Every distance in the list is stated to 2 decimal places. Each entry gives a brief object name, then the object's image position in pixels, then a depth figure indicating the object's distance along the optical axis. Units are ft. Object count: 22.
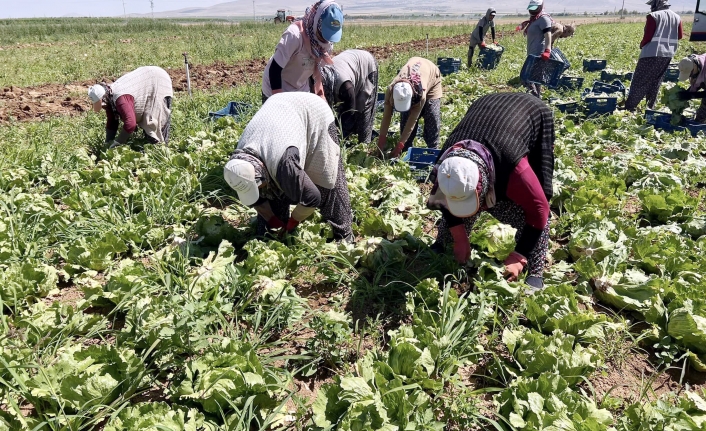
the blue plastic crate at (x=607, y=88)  24.85
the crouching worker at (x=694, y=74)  18.11
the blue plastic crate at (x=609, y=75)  29.19
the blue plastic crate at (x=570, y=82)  27.50
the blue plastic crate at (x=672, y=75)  29.94
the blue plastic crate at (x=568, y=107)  22.39
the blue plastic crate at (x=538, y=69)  23.72
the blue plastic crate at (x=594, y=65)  33.55
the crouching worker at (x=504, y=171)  7.61
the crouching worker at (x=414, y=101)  13.64
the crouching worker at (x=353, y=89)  15.72
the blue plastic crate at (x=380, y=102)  21.86
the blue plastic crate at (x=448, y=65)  31.37
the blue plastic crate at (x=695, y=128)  18.39
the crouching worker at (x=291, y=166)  9.02
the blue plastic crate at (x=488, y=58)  34.17
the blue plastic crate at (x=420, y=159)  15.48
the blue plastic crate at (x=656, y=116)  19.80
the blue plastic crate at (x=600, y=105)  21.72
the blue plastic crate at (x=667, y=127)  19.38
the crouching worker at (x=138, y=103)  15.23
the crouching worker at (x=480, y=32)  33.14
